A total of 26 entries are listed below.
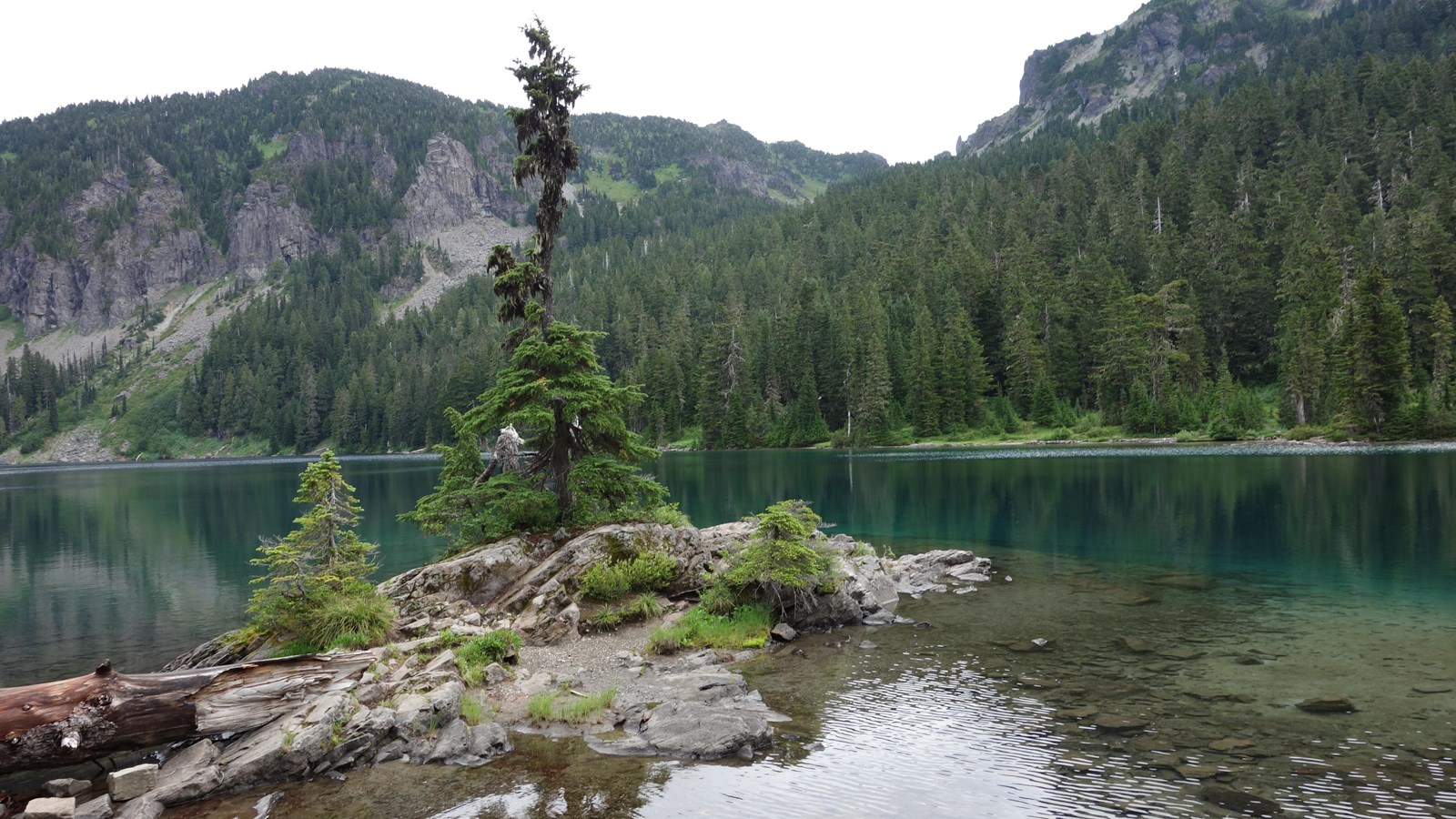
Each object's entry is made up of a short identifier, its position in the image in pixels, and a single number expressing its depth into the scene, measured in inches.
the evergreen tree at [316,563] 701.3
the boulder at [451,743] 511.5
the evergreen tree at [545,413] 950.4
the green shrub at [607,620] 831.1
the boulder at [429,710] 533.6
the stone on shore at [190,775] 459.2
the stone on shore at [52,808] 428.8
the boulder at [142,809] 434.6
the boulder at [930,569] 1063.0
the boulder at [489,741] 518.6
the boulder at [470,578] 881.5
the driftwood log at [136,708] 457.4
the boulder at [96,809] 435.2
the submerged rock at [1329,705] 527.2
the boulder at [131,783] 458.3
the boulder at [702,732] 508.4
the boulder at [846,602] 860.6
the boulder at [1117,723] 515.5
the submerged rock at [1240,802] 390.9
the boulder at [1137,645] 698.8
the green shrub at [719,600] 854.5
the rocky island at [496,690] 490.3
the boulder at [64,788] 467.5
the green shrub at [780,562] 842.2
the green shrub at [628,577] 871.1
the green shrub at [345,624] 695.1
